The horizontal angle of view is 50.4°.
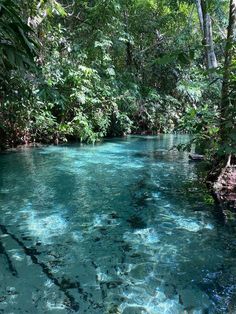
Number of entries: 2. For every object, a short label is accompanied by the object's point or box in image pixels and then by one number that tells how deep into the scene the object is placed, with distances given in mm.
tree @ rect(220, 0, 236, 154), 2338
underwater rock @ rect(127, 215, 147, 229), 3389
